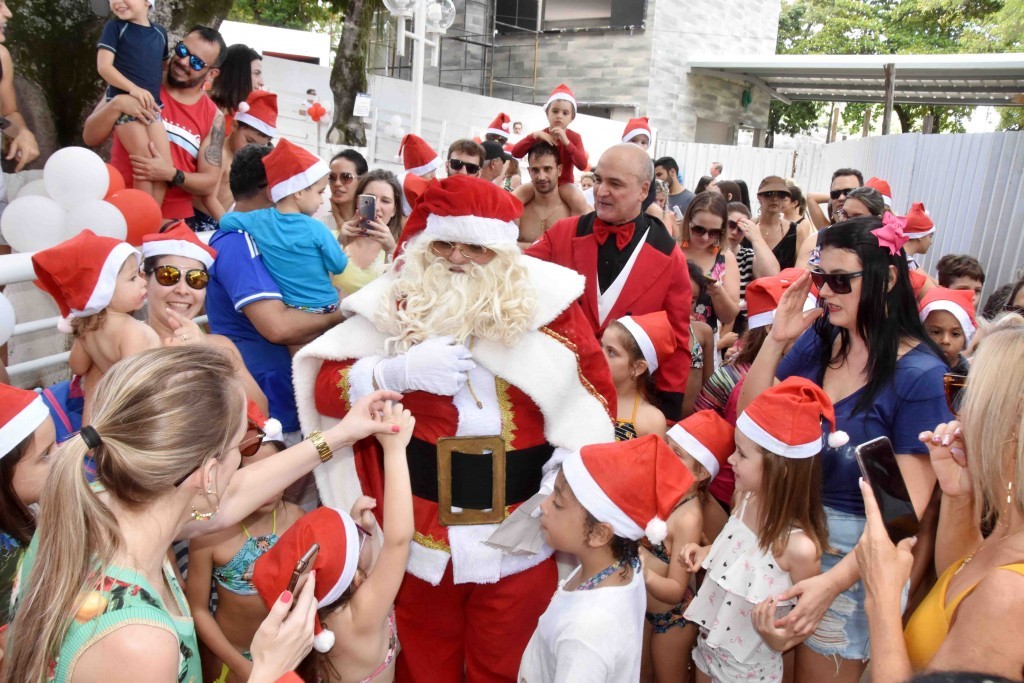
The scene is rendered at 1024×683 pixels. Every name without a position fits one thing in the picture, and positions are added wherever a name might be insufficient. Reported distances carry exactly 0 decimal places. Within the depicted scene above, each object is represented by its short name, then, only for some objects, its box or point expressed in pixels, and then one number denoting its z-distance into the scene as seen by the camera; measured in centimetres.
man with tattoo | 425
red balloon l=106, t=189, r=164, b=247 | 350
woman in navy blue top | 240
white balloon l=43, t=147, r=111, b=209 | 350
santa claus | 233
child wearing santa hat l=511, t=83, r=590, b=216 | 513
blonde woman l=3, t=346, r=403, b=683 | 141
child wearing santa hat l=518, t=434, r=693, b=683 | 194
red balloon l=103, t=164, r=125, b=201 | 371
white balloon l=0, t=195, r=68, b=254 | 339
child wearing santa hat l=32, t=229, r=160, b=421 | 238
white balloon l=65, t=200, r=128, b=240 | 340
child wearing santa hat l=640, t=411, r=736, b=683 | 273
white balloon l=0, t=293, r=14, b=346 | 271
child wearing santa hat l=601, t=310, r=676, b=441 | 322
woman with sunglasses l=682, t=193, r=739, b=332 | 454
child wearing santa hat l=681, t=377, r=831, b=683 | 233
